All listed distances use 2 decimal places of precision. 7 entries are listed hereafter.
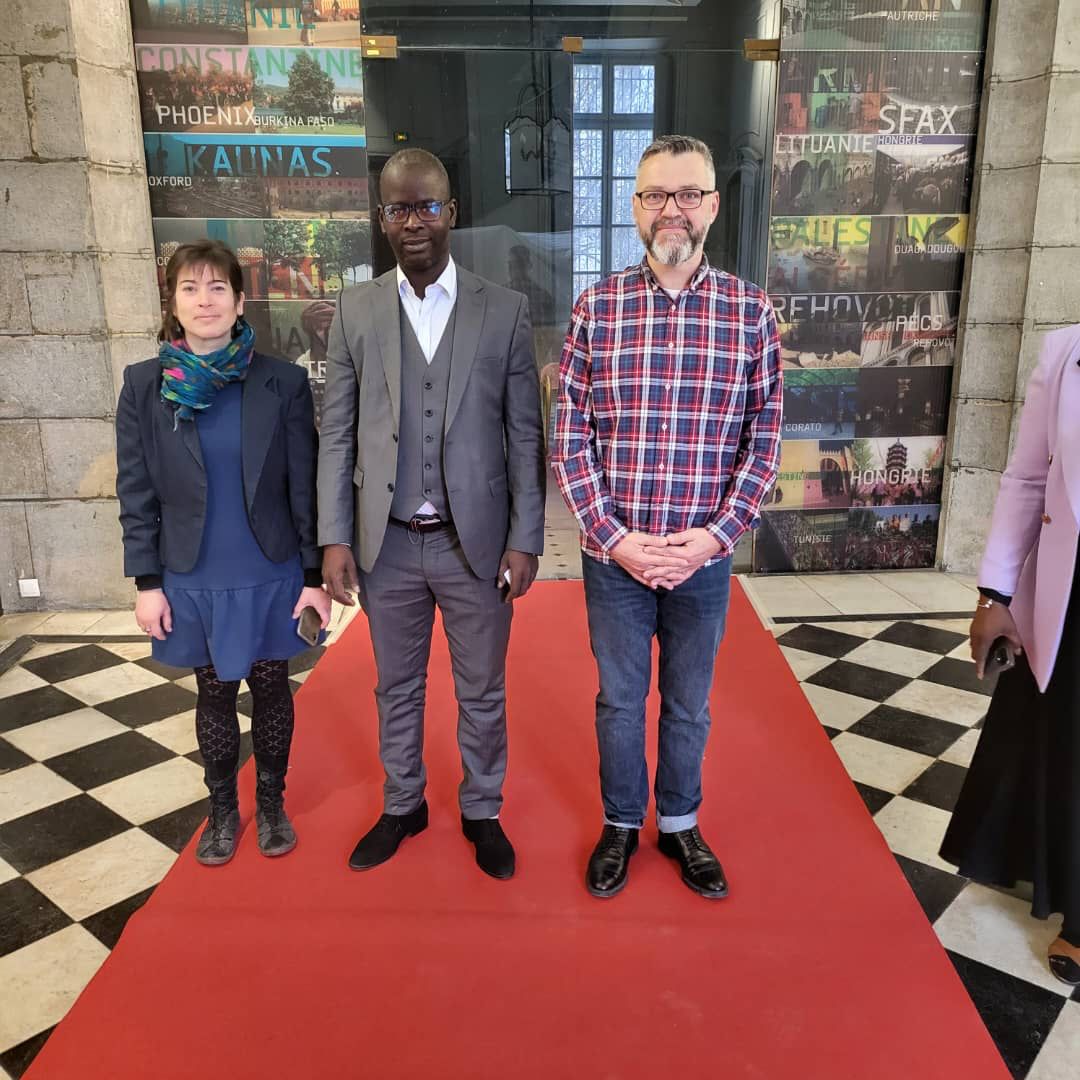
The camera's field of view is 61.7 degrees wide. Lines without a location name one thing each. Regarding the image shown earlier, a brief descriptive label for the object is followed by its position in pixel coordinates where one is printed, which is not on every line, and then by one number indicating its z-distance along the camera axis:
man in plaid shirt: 2.07
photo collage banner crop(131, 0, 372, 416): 4.46
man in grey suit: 2.15
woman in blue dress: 2.17
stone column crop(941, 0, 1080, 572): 4.55
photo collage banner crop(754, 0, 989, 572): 4.75
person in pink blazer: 1.95
